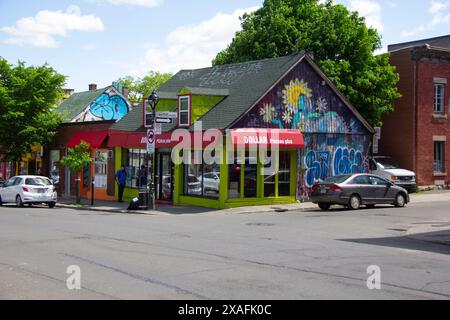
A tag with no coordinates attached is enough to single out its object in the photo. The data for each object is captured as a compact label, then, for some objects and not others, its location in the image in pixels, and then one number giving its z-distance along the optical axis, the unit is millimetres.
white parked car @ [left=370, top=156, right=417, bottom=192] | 30172
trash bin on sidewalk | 23906
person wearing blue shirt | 28516
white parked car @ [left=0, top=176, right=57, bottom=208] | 25766
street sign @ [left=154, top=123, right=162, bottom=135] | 23547
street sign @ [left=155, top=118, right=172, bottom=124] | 22688
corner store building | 24422
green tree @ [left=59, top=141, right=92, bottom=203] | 27219
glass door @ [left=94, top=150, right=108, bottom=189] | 31812
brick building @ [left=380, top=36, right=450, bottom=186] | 33125
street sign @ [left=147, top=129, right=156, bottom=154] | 23414
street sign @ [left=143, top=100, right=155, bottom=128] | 28969
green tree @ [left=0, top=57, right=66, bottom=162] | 32875
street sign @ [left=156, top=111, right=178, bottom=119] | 22750
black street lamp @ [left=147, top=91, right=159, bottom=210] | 23469
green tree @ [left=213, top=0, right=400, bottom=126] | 33656
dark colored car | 22812
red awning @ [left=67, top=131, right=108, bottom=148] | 30844
